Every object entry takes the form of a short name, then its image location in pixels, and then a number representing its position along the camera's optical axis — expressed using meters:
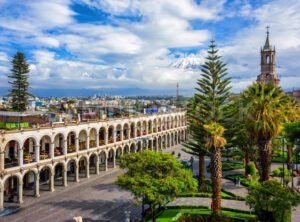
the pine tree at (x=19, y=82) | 45.12
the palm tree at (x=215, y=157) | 19.41
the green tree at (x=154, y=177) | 18.72
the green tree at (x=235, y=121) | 23.94
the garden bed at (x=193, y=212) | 20.70
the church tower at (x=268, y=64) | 78.56
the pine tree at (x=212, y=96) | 23.94
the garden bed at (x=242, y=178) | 30.39
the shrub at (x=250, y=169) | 30.64
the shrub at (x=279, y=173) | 28.85
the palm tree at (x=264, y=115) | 22.06
